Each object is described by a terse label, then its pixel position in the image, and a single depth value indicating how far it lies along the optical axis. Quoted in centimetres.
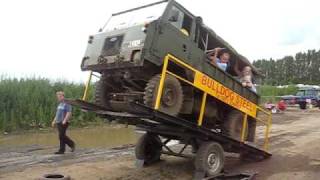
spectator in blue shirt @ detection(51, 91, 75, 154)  817
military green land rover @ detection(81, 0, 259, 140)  530
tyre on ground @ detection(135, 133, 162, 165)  697
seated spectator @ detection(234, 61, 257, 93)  702
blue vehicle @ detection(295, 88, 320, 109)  2486
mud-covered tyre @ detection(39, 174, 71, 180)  564
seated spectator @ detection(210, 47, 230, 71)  632
